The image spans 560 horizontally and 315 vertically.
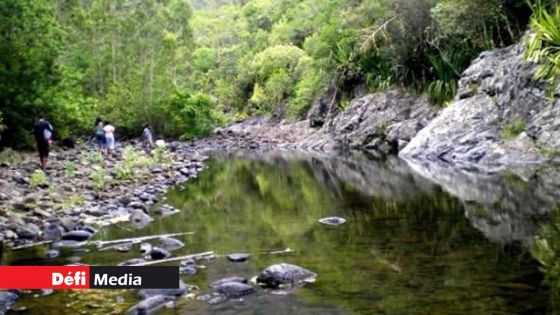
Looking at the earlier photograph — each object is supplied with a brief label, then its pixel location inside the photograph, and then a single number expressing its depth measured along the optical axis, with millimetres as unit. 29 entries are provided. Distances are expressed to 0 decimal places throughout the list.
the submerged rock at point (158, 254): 8797
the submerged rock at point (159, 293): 6895
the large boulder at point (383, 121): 30781
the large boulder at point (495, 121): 19875
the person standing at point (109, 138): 27995
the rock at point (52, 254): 9047
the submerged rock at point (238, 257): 8609
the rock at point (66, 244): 9812
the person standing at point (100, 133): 29172
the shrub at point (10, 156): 21419
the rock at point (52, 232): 10484
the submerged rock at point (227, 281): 7266
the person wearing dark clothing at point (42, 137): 19078
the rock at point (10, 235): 10273
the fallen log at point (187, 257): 8445
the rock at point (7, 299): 6570
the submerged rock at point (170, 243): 9523
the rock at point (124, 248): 9415
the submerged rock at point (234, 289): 6973
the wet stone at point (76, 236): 10242
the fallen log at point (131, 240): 9930
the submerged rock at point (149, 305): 6387
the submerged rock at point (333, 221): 11305
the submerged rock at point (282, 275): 7316
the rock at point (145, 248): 9209
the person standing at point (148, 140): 33344
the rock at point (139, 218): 11796
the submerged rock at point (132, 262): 8340
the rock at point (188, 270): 7945
